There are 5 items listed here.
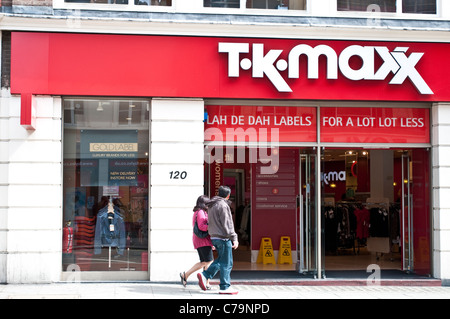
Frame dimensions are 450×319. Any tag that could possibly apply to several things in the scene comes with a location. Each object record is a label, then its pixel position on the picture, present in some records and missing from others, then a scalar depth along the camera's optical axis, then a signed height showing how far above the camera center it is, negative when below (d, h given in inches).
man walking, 409.4 -29.0
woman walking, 426.0 -34.7
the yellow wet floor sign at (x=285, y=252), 614.2 -61.8
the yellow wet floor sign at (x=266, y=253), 612.1 -62.6
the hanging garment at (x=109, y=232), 482.9 -33.2
